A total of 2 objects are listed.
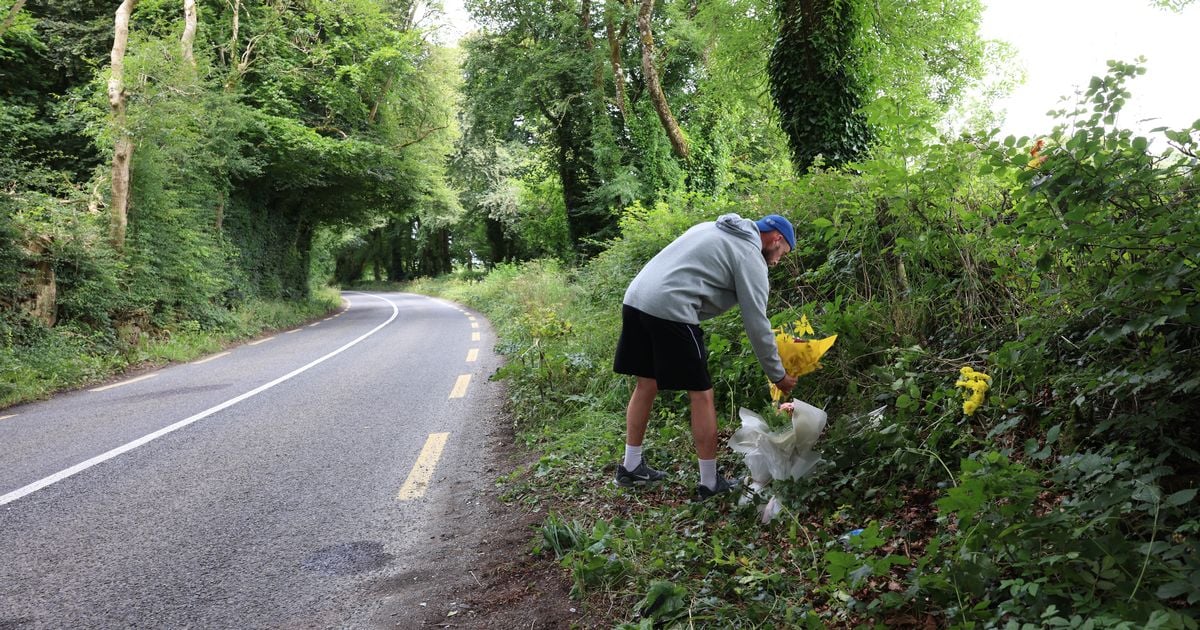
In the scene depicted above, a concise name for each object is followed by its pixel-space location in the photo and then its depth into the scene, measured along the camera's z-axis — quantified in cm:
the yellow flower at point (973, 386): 302
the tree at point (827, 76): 876
